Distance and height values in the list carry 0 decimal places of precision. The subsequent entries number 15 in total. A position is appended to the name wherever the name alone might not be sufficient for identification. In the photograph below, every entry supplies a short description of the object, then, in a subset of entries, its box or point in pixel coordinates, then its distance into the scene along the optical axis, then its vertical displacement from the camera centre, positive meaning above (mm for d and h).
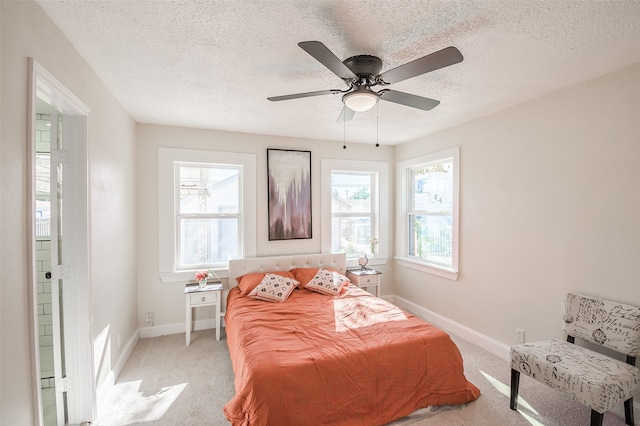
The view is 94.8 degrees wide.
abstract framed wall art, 4020 +242
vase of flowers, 3433 -767
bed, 1809 -1063
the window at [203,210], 3588 +18
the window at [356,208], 4355 +43
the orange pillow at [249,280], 3417 -831
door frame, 1977 -547
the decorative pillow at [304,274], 3734 -817
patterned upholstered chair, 1797 -1040
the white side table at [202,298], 3285 -983
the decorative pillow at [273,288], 3238 -876
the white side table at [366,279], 4117 -958
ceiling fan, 1462 +782
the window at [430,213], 3678 -36
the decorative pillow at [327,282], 3484 -872
